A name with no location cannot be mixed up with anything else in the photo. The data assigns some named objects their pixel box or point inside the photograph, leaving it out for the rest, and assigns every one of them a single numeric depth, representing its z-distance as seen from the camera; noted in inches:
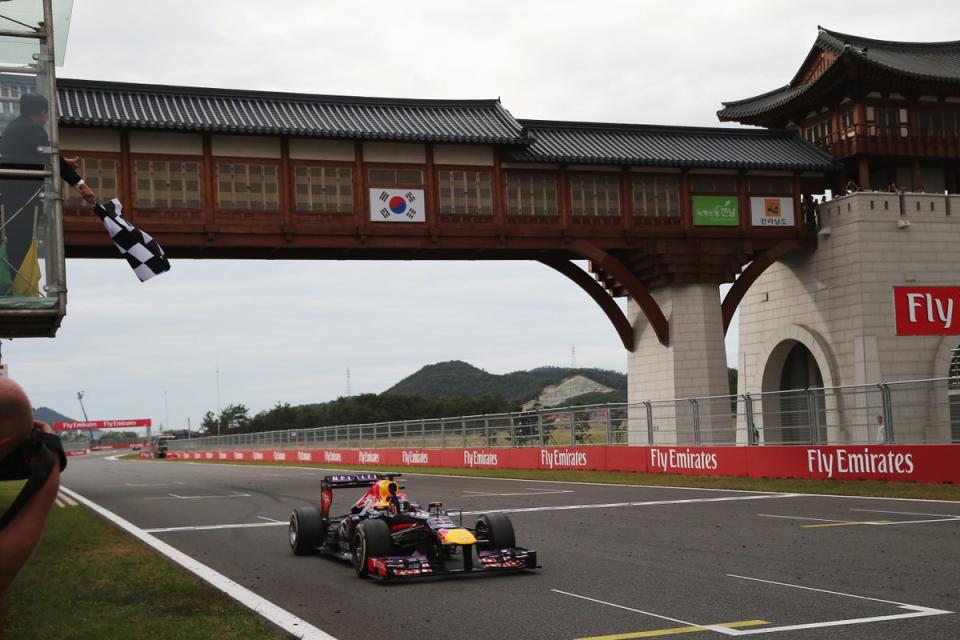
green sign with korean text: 1550.2
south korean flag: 1402.6
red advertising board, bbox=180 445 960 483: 839.1
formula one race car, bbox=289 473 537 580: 422.9
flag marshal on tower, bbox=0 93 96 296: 438.0
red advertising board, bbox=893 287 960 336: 1519.4
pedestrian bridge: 1323.8
